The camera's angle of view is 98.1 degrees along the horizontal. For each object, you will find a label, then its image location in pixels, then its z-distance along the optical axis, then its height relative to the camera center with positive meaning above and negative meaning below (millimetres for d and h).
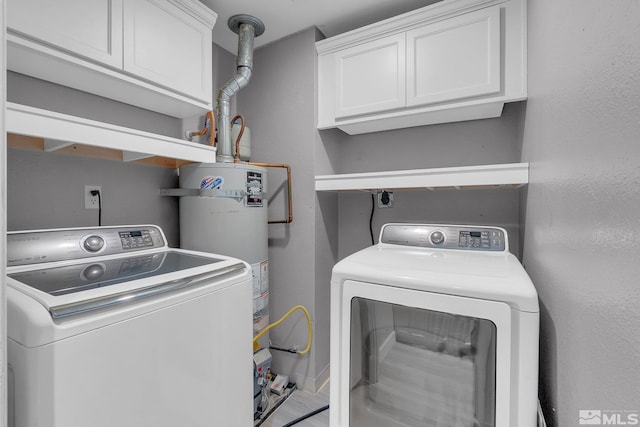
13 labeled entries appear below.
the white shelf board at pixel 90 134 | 1005 +329
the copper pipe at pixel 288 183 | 2166 +211
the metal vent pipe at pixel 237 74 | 1954 +1000
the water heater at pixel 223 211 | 1739 -4
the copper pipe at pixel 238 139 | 2072 +535
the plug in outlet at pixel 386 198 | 2244 +100
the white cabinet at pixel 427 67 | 1559 +904
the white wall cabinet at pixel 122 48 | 1130 +768
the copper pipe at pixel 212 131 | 1858 +556
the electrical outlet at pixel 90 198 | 1534 +70
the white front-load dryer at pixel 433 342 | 886 -498
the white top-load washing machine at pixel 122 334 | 680 -368
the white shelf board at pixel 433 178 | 1463 +194
